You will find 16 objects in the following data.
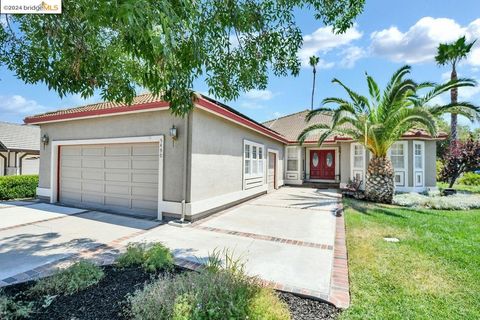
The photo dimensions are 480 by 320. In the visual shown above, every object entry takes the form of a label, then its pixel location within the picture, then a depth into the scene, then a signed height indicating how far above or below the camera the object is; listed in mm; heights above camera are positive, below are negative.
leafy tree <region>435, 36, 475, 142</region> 17719 +8216
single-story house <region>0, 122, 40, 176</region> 18234 +871
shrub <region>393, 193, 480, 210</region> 10453 -1610
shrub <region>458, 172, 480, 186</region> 21000 -1160
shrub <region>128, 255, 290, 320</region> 2578 -1527
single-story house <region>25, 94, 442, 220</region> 7652 +159
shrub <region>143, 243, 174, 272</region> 4011 -1622
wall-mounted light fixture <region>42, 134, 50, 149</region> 10805 +992
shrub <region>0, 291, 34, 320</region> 2713 -1688
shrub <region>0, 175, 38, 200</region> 11566 -1236
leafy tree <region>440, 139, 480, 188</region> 15438 +504
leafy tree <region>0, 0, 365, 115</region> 2674 +1860
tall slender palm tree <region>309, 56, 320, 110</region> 35281 +14920
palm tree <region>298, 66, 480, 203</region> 9570 +2146
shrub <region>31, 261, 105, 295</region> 3277 -1655
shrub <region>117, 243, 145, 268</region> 4168 -1643
